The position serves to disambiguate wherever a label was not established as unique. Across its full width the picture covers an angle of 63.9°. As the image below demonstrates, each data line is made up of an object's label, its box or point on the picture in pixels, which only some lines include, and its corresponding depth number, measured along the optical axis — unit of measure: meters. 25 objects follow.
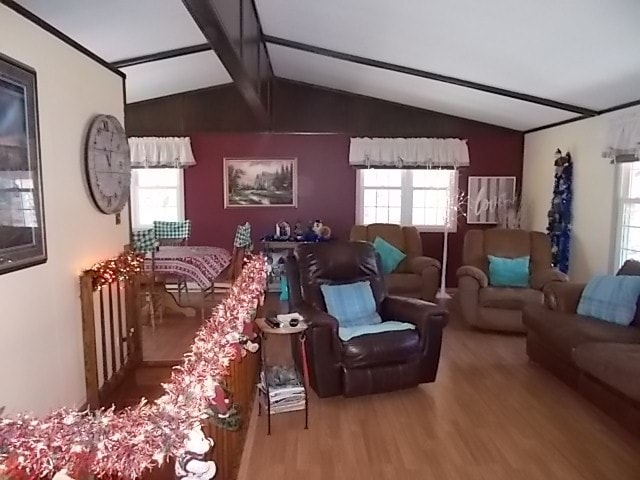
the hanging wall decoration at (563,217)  5.67
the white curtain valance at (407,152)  6.94
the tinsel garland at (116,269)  3.43
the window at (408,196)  7.14
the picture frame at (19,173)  2.44
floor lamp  7.07
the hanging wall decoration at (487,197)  7.15
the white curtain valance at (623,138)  4.48
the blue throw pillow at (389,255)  5.96
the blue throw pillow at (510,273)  5.34
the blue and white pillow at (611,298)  3.83
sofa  3.02
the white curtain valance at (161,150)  6.95
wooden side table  3.16
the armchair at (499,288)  5.07
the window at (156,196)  7.16
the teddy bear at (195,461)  1.97
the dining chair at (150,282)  5.13
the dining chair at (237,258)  5.61
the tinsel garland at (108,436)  1.56
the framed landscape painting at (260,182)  7.08
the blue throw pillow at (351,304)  3.90
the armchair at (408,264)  5.71
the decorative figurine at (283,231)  6.98
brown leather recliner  3.50
